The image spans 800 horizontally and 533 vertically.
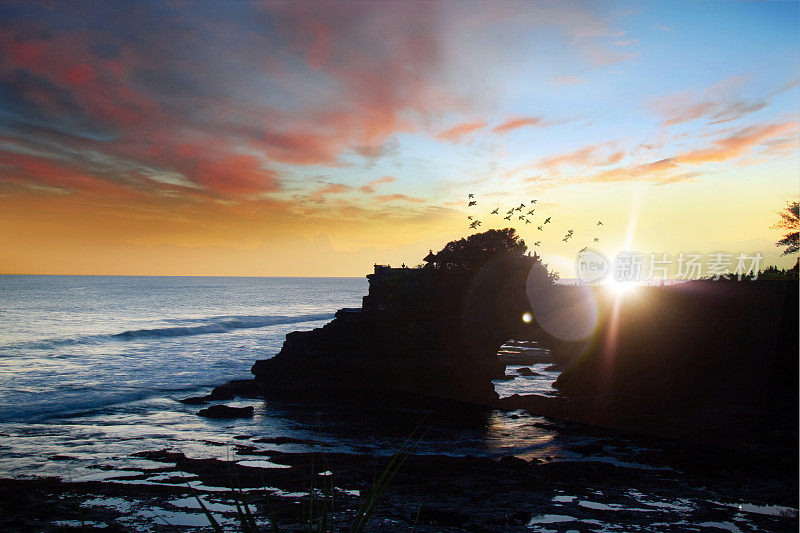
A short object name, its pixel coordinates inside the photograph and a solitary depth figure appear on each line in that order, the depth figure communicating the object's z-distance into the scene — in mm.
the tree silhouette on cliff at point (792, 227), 43281
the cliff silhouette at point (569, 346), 22641
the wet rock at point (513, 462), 18203
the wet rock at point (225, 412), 26625
